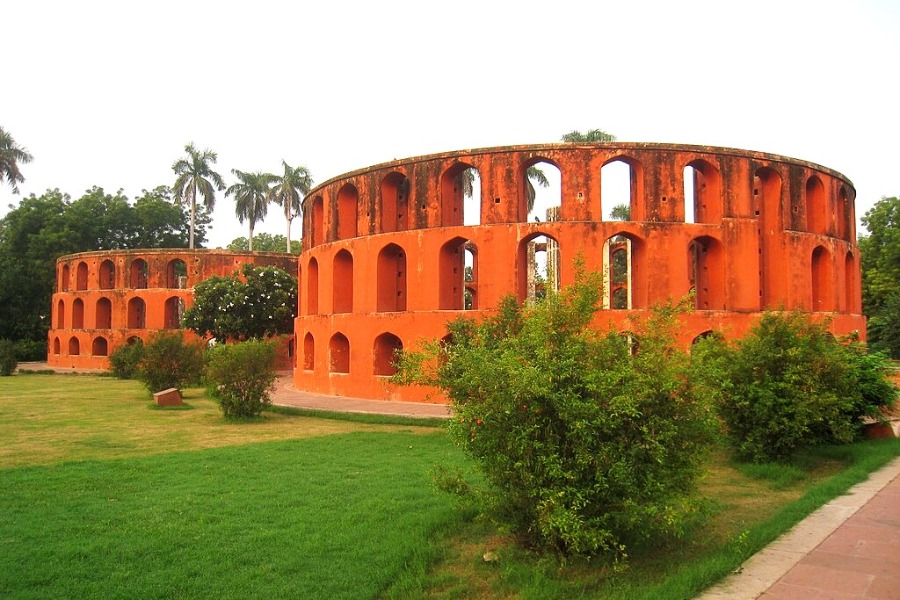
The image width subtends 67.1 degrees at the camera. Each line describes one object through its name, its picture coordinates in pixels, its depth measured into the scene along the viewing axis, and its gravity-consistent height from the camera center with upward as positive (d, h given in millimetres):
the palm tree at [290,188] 36969 +8090
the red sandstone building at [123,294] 28625 +1843
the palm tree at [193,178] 34594 +8084
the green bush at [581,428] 4273 -605
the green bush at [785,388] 7539 -601
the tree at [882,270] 26047 +2764
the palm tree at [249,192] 36938 +7892
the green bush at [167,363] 16281 -644
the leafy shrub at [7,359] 25516 -822
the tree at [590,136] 28031 +8323
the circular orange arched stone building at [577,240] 14516 +2167
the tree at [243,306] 22688 +1025
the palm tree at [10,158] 33250 +8811
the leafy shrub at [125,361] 19545 -739
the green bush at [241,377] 12406 -744
